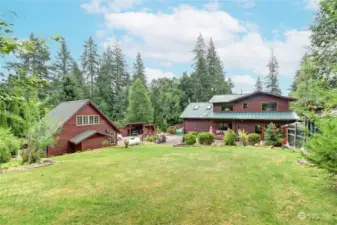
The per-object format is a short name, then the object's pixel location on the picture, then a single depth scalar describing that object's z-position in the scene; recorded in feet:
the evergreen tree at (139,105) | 107.55
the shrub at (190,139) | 56.54
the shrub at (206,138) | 56.39
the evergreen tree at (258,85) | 158.75
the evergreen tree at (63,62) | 123.08
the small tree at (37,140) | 34.24
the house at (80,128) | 59.67
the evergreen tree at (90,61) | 133.90
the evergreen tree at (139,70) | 143.74
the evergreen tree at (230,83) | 169.63
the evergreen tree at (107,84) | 128.36
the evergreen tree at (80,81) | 119.46
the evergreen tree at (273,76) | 136.36
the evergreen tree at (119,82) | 127.54
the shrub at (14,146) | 46.39
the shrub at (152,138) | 71.05
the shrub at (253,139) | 56.59
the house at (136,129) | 97.96
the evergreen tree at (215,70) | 133.69
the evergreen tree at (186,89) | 122.88
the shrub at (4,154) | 39.83
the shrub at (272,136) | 53.36
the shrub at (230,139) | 55.72
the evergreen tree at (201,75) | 124.77
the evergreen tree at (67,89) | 100.27
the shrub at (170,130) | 99.86
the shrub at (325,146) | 13.53
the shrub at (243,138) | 57.33
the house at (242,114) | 67.00
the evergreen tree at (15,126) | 58.58
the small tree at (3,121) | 62.35
